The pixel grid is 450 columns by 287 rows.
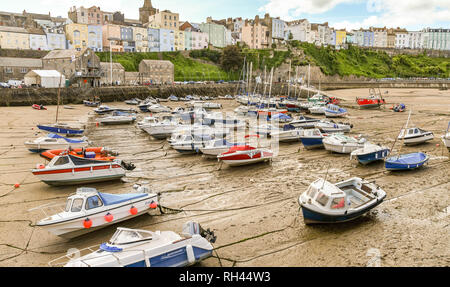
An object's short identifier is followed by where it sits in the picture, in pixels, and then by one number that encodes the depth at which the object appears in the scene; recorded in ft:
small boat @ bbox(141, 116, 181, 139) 83.10
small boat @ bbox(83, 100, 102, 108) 155.95
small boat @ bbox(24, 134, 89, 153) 65.00
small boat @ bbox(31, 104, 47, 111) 135.63
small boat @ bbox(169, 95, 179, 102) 189.06
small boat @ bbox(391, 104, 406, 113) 130.41
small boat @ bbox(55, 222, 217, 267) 24.77
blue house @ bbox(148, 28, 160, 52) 296.51
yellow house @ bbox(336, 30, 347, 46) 458.91
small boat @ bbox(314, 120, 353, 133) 85.35
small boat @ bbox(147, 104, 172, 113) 139.64
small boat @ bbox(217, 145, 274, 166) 57.21
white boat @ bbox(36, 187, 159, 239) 32.09
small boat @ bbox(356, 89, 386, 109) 142.20
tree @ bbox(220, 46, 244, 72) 271.49
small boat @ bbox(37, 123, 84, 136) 86.69
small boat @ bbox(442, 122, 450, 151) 60.92
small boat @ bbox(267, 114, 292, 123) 107.76
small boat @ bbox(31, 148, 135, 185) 46.60
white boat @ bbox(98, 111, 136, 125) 107.14
